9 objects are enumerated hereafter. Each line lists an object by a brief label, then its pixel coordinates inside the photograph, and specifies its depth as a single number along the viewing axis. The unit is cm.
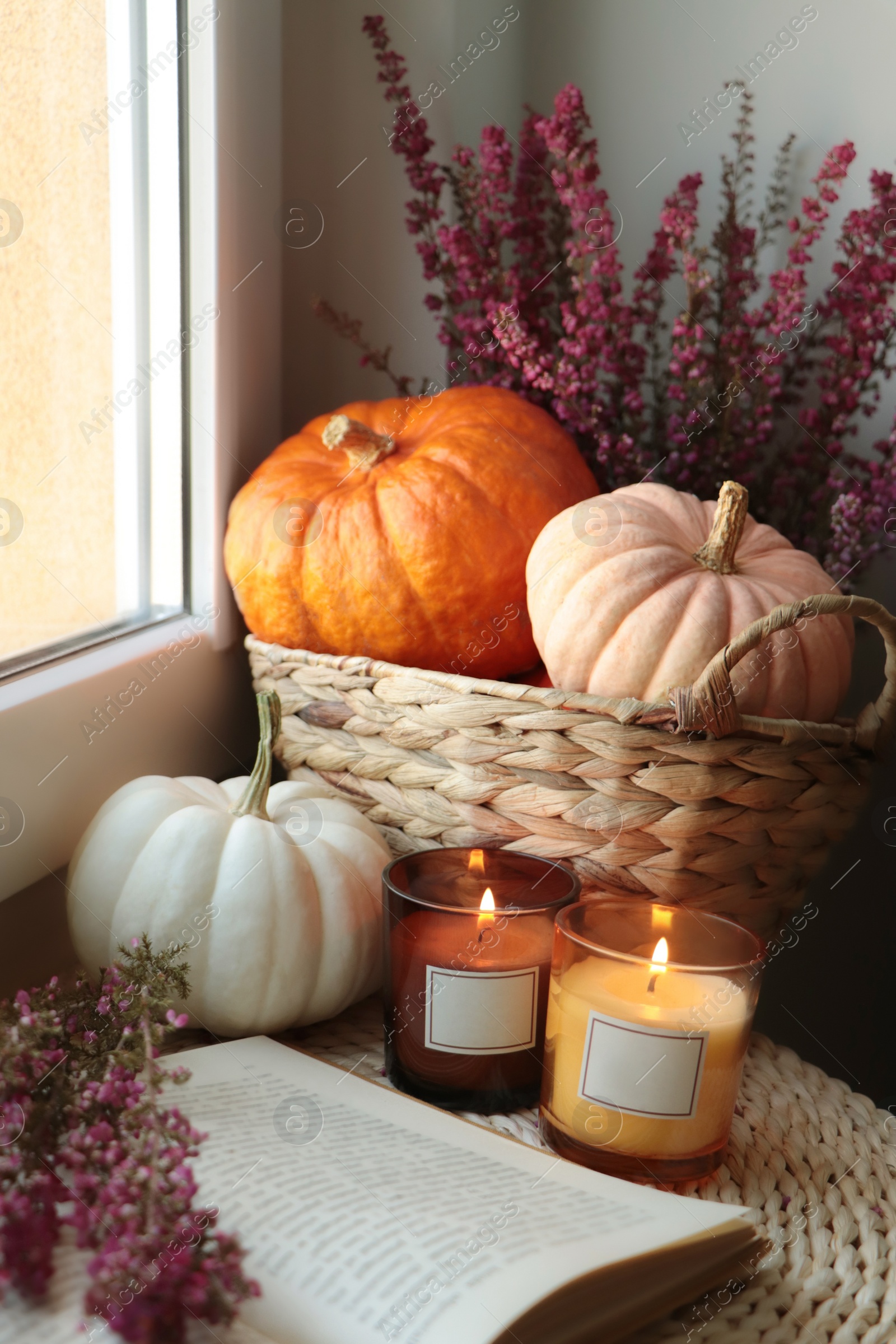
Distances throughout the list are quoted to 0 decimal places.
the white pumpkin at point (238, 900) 66
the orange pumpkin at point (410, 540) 82
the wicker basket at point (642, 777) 66
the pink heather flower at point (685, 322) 90
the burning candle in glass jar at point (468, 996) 62
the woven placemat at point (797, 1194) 50
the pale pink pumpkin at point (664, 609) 69
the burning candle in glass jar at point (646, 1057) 56
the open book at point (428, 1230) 43
